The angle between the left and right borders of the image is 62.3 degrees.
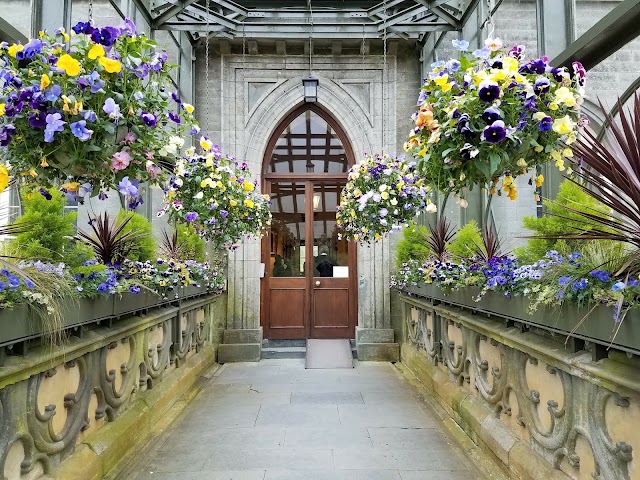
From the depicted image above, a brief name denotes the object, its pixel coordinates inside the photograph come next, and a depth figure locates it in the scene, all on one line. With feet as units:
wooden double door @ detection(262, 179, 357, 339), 25.59
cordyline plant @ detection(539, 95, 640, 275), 5.43
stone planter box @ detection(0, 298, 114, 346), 6.04
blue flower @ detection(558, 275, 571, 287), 6.48
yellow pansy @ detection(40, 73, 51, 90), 5.68
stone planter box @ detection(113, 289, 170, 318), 10.14
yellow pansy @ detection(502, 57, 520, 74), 6.34
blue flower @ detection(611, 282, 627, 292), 5.24
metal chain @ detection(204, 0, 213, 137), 25.01
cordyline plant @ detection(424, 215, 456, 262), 17.71
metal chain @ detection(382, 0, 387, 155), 24.86
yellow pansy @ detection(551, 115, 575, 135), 6.19
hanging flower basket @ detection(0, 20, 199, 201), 5.84
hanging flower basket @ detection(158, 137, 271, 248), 13.66
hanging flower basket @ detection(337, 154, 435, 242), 14.07
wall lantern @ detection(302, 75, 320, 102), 21.24
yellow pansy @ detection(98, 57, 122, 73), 5.92
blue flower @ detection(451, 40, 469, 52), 7.39
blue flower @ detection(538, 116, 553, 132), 6.28
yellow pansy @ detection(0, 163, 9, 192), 5.65
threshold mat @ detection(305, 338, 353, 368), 21.53
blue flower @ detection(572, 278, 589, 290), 6.18
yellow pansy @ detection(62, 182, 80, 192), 6.67
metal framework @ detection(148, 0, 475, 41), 21.74
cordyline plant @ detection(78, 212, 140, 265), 11.44
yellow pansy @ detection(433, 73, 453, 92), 6.63
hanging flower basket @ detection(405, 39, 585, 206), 6.27
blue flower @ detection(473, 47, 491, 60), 6.75
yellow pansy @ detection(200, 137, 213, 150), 9.93
